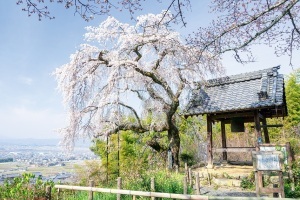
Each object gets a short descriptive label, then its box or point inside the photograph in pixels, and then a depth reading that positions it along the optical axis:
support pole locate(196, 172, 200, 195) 7.96
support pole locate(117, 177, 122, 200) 6.12
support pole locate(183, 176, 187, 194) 7.05
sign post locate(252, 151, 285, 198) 6.42
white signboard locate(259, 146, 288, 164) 8.51
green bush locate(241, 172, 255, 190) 9.27
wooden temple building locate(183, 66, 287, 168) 10.73
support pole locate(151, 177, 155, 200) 6.65
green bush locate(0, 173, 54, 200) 7.29
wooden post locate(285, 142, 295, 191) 8.38
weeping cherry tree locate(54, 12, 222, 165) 12.20
